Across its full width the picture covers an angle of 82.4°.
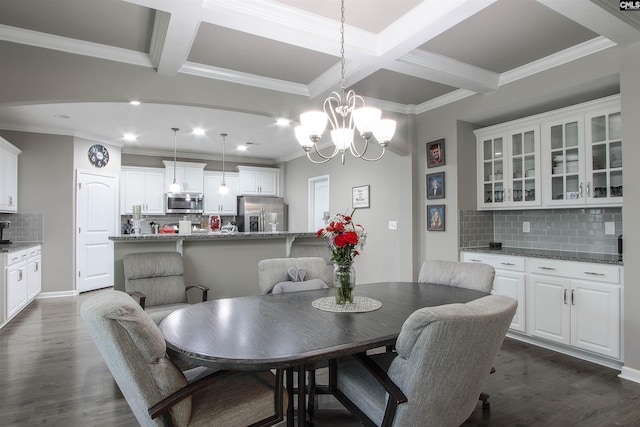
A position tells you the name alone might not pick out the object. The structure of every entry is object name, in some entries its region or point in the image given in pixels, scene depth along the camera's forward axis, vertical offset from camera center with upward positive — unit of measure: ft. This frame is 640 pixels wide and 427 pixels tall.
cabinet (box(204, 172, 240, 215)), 25.21 +1.54
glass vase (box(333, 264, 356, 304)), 6.88 -1.24
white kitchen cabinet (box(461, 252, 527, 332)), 11.57 -2.11
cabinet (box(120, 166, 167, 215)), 22.65 +1.79
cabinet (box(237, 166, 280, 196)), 25.82 +2.61
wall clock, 20.08 +3.52
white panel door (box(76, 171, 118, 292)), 19.48 -0.55
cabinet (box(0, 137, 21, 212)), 15.64 +1.89
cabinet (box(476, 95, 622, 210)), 10.29 +1.79
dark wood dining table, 4.61 -1.71
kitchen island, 11.30 -1.25
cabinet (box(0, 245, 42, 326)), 13.37 -2.51
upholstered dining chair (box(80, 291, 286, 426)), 4.32 -1.96
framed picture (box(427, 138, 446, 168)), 14.02 +2.43
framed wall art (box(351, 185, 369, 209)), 18.52 +1.00
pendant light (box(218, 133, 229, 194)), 21.56 +1.71
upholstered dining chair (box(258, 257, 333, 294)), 8.84 -1.48
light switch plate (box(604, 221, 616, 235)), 11.16 -0.39
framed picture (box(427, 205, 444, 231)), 14.03 -0.07
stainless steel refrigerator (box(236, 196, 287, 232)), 24.93 +0.34
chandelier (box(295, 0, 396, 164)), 7.47 +1.87
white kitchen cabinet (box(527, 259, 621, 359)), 9.46 -2.51
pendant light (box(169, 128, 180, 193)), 18.78 +3.21
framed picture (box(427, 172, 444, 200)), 14.03 +1.18
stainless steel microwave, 23.61 +0.95
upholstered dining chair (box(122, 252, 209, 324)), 10.50 -1.83
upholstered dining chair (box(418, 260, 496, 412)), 8.33 -1.45
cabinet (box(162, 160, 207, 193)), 23.72 +2.78
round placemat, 6.64 -1.69
